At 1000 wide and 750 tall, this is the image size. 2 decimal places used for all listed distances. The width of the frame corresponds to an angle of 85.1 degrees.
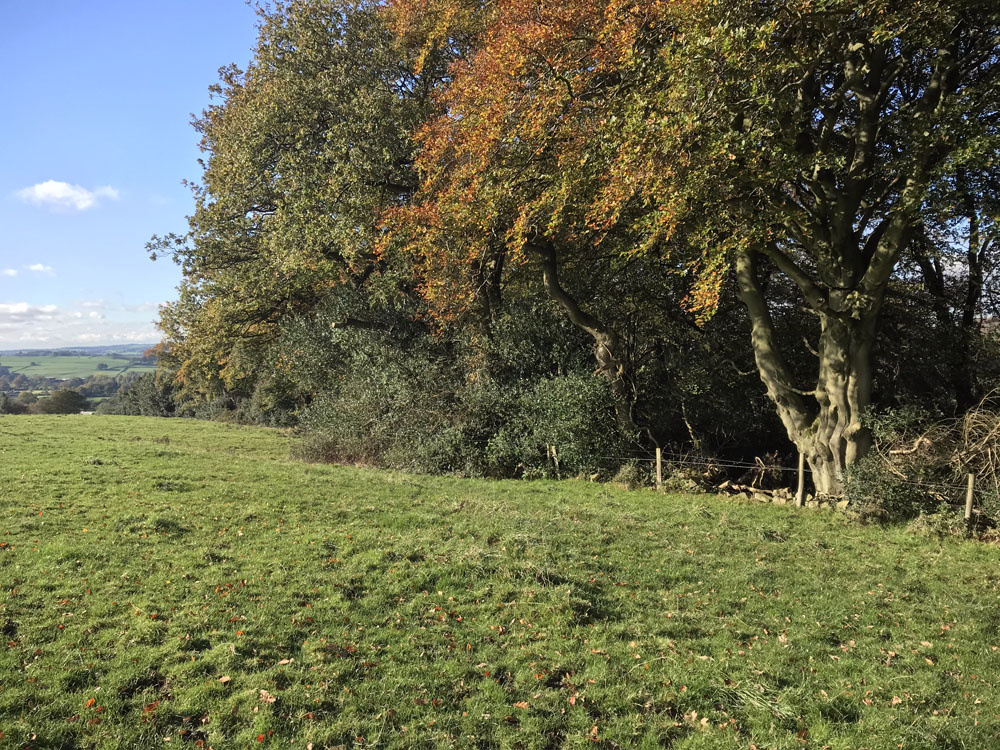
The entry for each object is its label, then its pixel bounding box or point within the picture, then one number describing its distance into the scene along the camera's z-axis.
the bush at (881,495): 11.41
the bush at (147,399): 48.88
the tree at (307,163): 17.73
